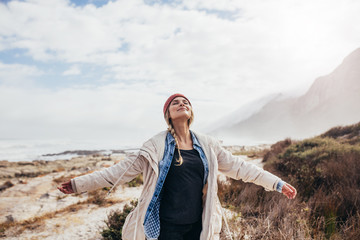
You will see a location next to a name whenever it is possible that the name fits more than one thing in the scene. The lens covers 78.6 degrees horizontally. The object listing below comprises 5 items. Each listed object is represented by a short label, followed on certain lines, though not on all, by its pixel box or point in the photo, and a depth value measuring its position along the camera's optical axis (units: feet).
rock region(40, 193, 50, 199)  25.22
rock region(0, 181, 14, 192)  34.66
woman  6.35
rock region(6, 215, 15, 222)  18.57
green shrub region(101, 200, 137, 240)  12.57
